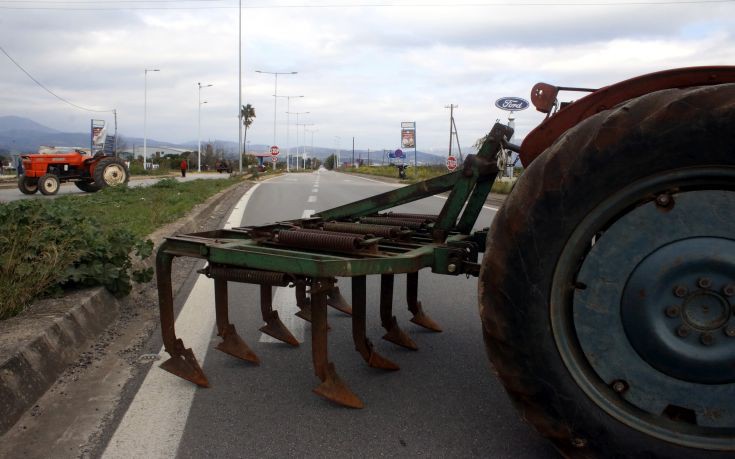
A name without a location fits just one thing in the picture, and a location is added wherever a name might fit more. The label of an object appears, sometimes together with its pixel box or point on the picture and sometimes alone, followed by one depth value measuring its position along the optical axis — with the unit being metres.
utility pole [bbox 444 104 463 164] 60.12
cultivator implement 3.02
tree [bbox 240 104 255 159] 92.50
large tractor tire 2.03
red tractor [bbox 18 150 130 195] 21.06
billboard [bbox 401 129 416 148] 53.62
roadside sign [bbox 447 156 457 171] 31.20
